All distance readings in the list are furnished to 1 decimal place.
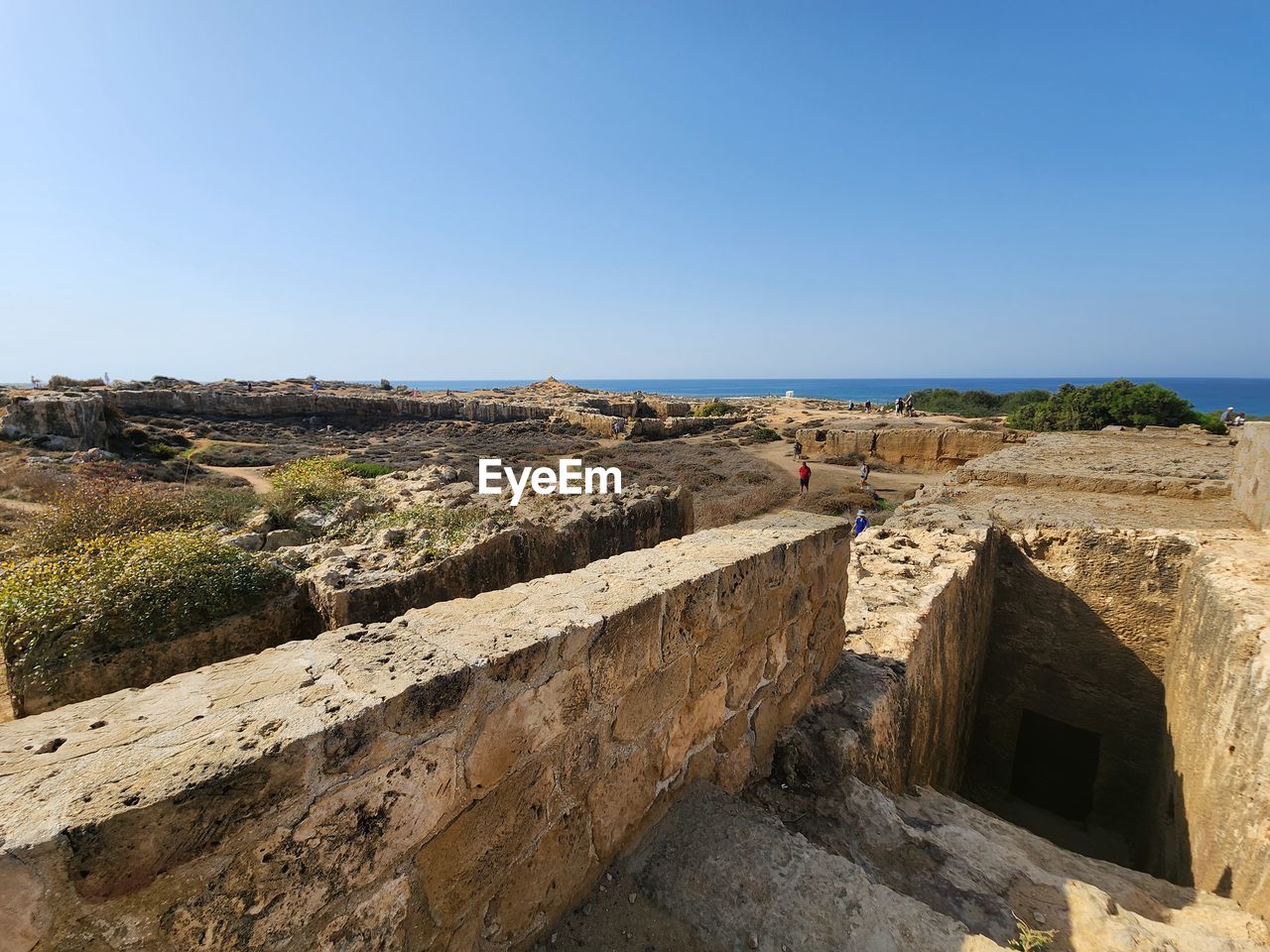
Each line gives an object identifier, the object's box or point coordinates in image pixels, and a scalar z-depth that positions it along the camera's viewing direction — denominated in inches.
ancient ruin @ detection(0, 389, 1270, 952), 44.3
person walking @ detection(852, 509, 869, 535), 412.2
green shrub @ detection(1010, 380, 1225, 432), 722.8
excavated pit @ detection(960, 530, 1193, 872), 226.5
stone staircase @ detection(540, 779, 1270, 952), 72.8
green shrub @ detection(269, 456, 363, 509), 308.5
